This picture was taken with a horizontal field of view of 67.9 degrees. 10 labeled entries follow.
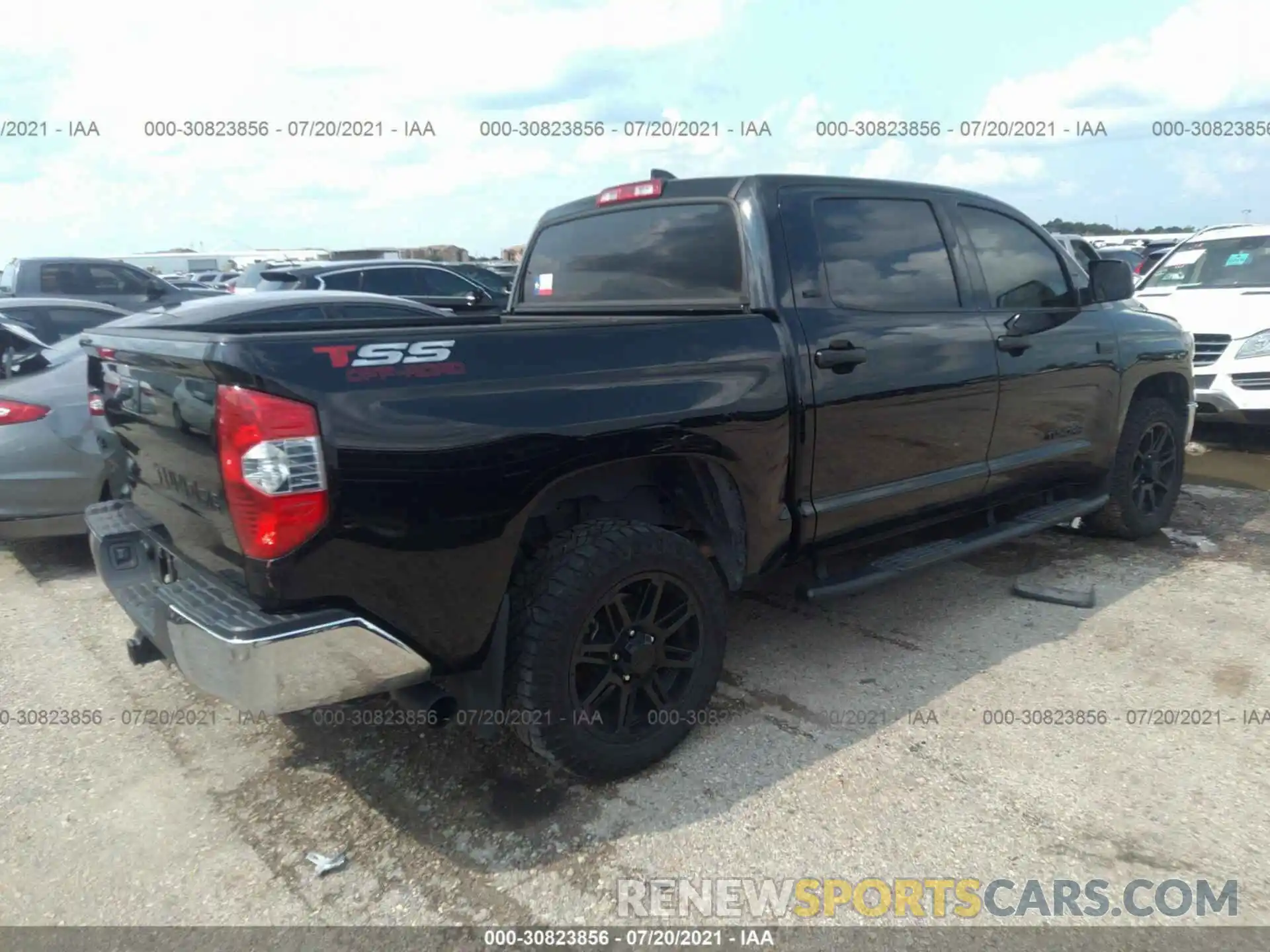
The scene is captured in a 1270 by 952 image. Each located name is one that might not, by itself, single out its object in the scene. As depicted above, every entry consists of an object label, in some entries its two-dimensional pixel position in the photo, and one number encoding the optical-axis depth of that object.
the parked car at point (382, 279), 10.09
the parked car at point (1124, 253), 15.88
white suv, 7.42
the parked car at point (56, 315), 7.62
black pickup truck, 2.37
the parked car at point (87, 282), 12.20
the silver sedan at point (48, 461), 4.91
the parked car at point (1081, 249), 12.18
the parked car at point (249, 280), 11.70
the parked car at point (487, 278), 14.09
